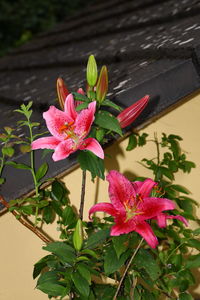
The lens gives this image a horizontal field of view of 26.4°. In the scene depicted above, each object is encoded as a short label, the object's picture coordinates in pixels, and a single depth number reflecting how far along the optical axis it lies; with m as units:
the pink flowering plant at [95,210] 0.97
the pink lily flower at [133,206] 0.94
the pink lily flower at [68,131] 0.94
